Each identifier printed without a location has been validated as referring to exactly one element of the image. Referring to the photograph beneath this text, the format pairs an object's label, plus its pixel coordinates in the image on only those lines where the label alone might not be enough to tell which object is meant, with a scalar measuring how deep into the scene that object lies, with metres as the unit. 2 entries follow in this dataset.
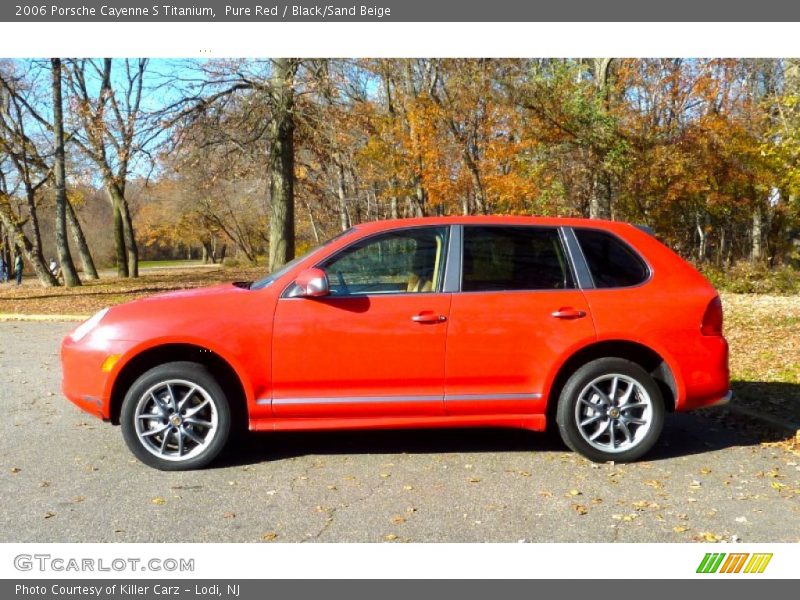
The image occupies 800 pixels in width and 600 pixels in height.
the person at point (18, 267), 30.00
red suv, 5.01
